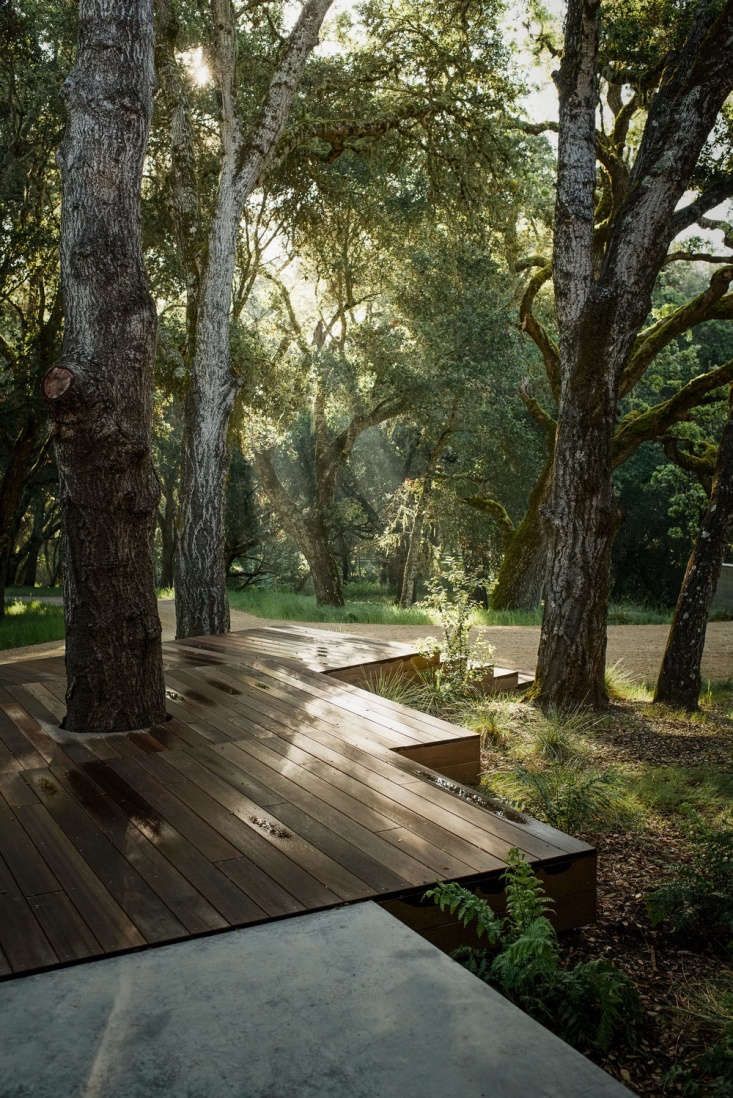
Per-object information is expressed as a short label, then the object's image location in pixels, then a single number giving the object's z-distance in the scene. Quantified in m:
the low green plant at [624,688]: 8.83
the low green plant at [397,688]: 7.63
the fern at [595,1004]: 2.82
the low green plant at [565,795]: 5.12
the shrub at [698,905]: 3.76
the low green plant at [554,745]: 6.57
